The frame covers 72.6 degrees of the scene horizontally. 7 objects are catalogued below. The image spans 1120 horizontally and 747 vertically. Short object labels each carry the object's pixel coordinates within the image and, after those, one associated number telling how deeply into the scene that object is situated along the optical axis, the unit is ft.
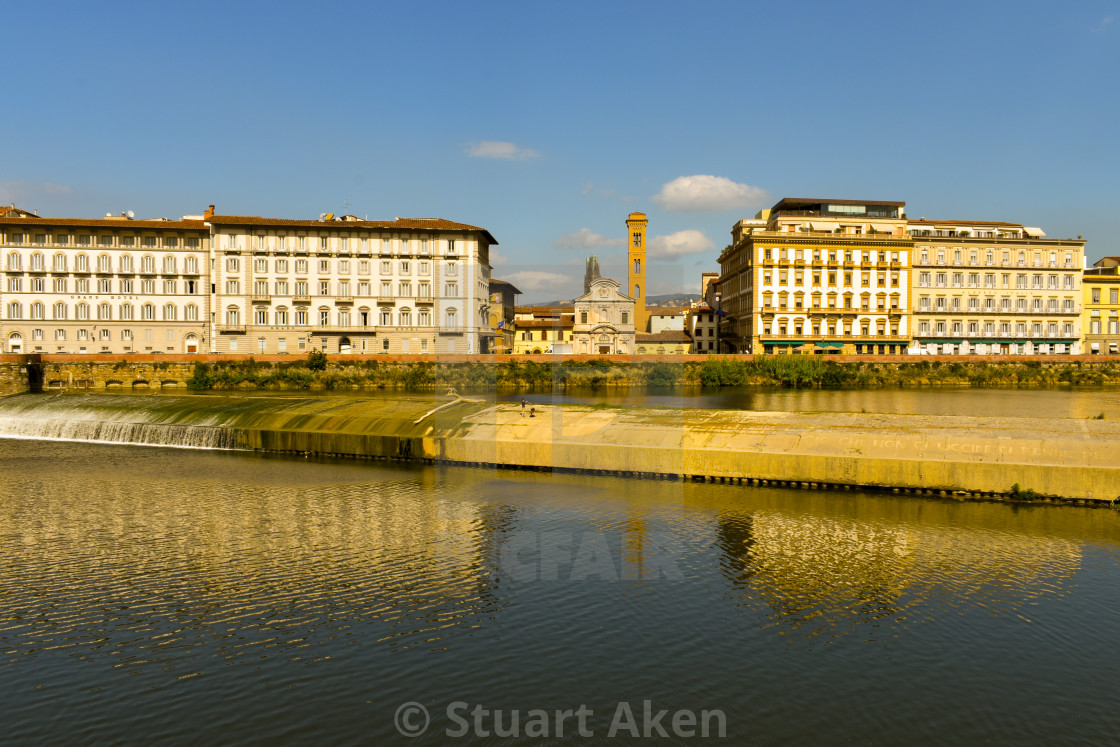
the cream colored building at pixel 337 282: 303.68
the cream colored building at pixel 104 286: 291.79
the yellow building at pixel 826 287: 318.45
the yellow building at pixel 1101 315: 341.41
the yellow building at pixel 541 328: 364.58
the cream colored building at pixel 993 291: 329.31
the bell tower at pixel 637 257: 398.83
